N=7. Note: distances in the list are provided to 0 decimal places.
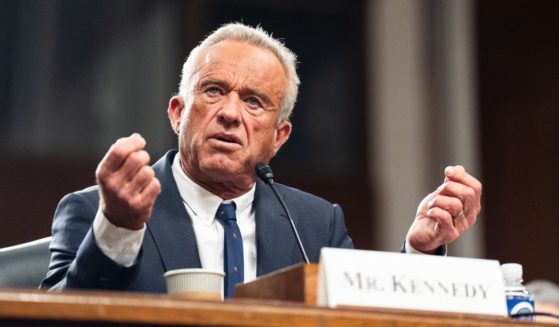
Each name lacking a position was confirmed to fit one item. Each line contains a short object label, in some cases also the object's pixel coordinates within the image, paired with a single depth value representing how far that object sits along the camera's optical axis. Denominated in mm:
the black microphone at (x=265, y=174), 4688
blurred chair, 4898
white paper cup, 3549
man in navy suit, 4742
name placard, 3428
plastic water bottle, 4047
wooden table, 2855
